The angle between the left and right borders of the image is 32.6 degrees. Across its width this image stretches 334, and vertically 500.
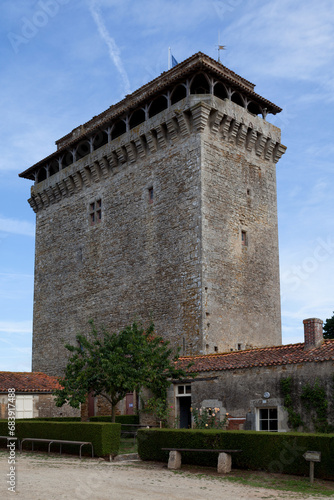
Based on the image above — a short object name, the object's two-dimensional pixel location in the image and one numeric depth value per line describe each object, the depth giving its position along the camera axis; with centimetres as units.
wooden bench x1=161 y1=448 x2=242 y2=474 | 1289
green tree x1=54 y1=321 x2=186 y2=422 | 1808
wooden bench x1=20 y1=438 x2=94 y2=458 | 1549
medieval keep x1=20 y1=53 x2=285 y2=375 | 2400
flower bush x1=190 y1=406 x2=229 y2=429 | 1670
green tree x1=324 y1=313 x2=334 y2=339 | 3425
